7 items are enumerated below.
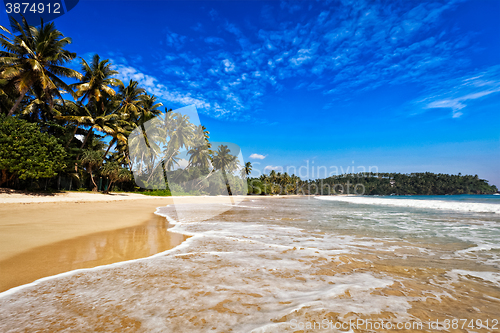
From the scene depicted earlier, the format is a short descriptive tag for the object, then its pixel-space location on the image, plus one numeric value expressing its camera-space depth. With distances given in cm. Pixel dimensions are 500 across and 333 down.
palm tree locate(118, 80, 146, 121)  2861
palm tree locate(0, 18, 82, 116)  1602
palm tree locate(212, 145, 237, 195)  5575
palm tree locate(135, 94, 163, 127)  3031
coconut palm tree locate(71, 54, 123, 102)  2259
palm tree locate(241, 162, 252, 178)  7188
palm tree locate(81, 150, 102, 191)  2024
